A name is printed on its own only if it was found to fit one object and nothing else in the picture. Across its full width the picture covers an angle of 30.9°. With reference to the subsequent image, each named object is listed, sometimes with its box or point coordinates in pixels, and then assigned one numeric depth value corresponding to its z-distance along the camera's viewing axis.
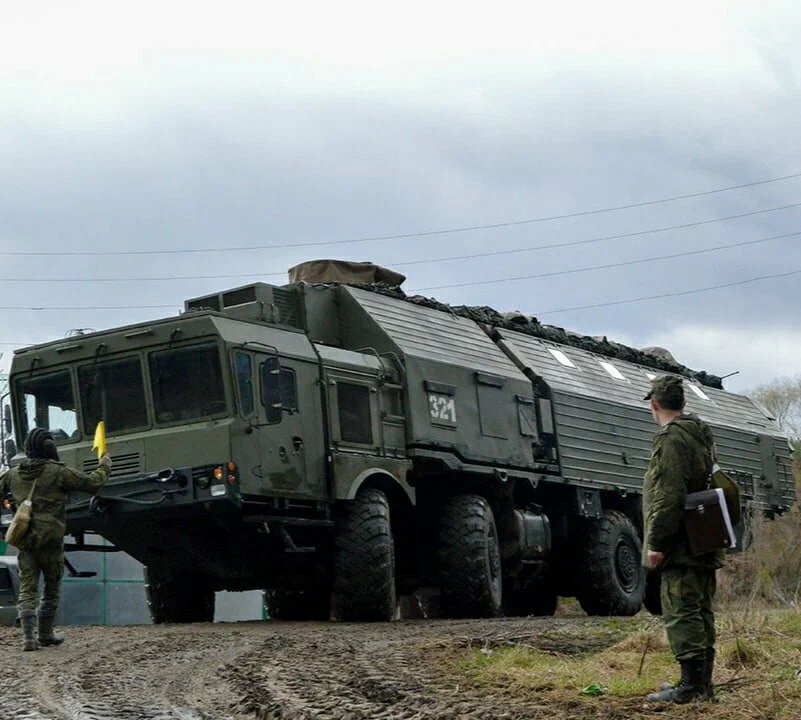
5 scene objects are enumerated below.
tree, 59.52
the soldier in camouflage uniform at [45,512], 11.45
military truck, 13.59
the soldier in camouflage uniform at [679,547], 7.20
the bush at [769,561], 16.84
